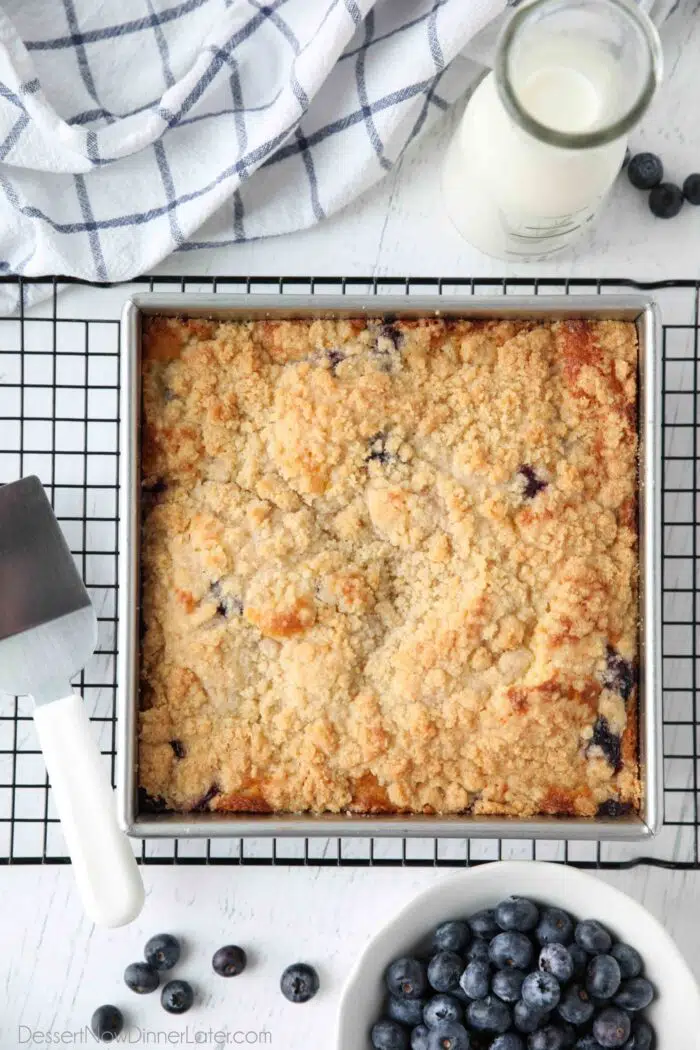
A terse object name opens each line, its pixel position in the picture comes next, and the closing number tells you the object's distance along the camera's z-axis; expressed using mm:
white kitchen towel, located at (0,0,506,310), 976
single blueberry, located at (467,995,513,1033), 947
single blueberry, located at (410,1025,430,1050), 950
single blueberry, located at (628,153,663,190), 1009
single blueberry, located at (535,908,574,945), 950
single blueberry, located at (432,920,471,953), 954
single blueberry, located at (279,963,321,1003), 999
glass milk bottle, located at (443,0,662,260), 893
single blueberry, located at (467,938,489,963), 954
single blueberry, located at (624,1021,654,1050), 951
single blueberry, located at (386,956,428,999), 951
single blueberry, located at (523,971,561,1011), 941
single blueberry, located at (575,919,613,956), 951
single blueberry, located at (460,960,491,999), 949
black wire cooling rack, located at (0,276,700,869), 997
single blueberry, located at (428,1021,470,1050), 945
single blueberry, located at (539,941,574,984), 944
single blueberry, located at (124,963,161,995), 997
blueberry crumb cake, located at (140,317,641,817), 944
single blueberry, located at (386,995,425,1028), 953
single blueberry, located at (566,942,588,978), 953
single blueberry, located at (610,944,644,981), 952
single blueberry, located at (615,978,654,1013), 949
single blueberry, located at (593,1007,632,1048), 945
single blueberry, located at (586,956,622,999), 942
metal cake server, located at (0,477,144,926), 922
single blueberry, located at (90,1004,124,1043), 1001
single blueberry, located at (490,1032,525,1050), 945
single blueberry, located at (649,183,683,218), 1010
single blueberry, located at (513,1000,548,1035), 945
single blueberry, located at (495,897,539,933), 948
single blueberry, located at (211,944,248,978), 1000
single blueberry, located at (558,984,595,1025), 948
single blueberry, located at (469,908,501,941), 956
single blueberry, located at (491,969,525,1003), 948
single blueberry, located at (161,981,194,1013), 999
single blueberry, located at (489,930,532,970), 947
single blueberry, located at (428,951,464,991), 950
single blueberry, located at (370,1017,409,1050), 952
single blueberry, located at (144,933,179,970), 998
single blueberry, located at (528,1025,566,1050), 945
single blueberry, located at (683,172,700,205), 1014
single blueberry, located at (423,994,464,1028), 951
